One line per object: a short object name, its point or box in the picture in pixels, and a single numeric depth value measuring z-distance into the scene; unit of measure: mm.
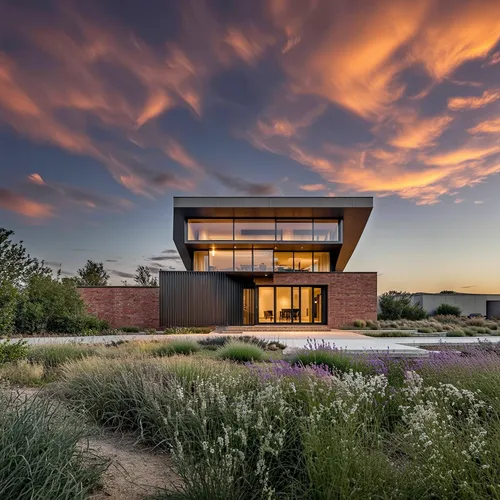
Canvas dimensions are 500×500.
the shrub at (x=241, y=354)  8922
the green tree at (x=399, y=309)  25922
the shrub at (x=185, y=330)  18906
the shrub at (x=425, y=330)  18659
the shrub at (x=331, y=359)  6238
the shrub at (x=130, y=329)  20900
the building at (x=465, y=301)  33594
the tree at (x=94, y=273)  38700
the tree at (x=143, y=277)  40844
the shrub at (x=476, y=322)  22375
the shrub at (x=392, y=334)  17177
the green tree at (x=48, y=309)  18219
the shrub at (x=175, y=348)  9422
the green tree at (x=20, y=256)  18289
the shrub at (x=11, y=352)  7223
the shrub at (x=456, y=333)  17672
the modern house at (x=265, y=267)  22781
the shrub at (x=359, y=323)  21420
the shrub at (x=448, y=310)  29828
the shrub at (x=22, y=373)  6594
